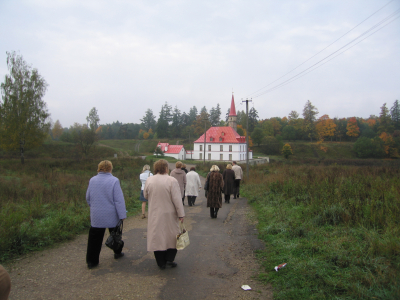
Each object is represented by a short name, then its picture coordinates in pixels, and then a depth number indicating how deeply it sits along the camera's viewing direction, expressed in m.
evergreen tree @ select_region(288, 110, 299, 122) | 109.38
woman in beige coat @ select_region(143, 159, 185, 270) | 4.80
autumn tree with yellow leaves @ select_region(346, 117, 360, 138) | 87.19
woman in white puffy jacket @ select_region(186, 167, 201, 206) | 11.66
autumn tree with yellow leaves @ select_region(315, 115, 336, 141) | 86.62
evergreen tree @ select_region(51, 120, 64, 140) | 100.22
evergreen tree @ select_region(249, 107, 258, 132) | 110.79
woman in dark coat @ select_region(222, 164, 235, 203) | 12.77
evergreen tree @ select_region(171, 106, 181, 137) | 112.31
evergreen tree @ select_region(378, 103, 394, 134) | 72.19
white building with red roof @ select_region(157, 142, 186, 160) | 71.00
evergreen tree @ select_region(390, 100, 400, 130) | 91.00
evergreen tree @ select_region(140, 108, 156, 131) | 138.50
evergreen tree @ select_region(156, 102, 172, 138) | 108.50
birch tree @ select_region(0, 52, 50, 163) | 36.66
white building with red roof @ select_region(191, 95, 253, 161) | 70.25
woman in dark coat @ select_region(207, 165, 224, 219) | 9.58
